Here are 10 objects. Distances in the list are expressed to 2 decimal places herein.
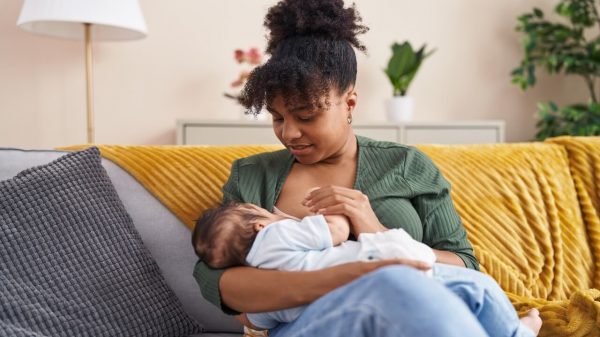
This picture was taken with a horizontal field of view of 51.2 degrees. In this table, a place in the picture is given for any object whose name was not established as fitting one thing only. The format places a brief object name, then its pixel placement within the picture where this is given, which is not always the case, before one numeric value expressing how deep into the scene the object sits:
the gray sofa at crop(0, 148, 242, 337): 1.54
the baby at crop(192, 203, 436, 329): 1.12
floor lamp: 2.68
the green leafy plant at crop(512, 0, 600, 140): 3.34
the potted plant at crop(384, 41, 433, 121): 3.19
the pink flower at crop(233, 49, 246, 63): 3.16
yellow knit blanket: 1.61
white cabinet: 3.00
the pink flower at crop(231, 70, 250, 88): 3.13
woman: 1.08
